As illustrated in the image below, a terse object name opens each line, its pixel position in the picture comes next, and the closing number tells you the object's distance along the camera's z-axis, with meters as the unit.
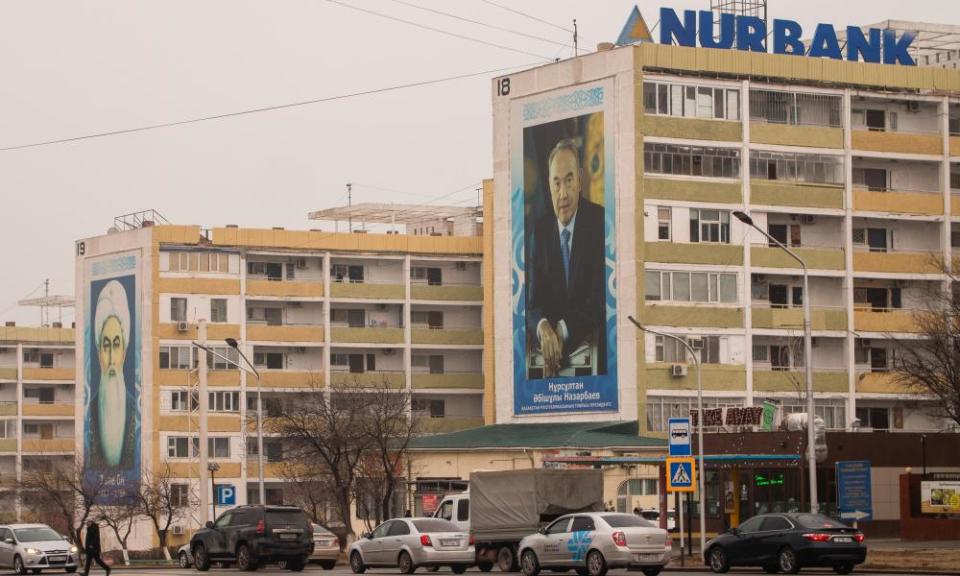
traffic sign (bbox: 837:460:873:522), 63.56
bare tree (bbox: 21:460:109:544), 103.12
